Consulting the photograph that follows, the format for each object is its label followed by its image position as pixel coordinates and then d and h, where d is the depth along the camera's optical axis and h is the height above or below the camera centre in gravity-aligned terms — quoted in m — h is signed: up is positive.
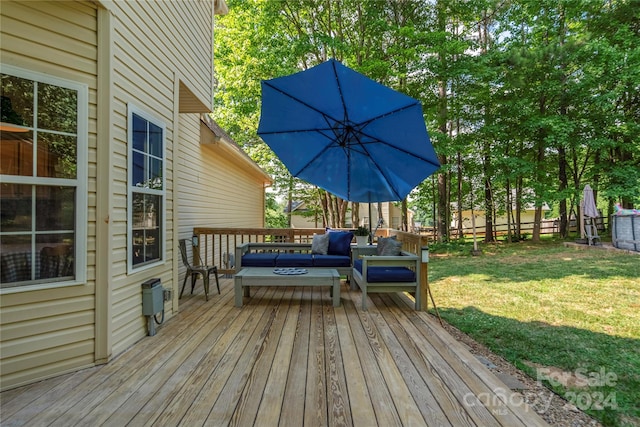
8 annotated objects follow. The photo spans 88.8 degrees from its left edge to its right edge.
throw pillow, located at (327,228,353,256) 5.59 -0.41
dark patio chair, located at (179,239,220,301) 4.86 -0.76
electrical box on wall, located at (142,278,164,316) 3.36 -0.79
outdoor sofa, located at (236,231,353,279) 5.27 -0.58
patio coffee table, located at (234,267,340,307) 4.39 -0.81
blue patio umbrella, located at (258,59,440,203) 3.96 +1.19
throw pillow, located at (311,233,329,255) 5.62 -0.42
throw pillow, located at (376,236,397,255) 5.00 -0.37
